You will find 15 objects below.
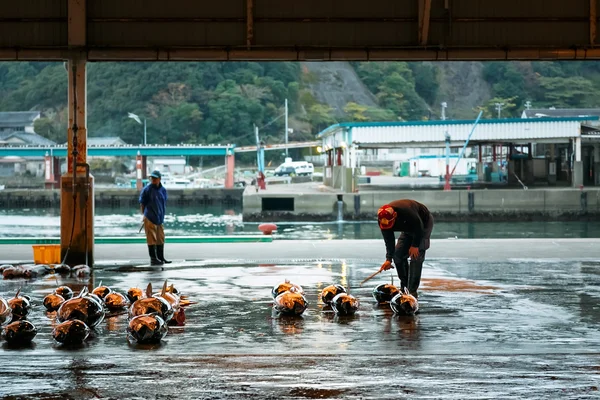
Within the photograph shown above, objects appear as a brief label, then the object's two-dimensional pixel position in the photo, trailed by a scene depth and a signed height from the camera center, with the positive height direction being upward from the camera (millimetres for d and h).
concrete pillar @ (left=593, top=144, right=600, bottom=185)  79244 +2847
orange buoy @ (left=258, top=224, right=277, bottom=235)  31906 -890
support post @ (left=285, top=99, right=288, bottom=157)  107069 +8047
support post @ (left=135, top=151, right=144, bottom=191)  97438 +3006
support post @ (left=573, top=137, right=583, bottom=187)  70562 +2083
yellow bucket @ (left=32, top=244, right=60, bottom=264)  19641 -1012
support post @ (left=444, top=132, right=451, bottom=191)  67938 +2730
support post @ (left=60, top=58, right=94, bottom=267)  19094 +225
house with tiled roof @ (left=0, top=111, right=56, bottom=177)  110625 +7216
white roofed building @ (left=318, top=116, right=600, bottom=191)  70750 +4728
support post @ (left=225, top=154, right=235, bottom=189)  93438 +2749
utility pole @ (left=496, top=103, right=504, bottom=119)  109925 +10608
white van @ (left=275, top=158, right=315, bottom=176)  107750 +3676
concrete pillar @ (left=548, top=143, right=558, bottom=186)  83000 +2730
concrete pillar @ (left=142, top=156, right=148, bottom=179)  100312 +3725
